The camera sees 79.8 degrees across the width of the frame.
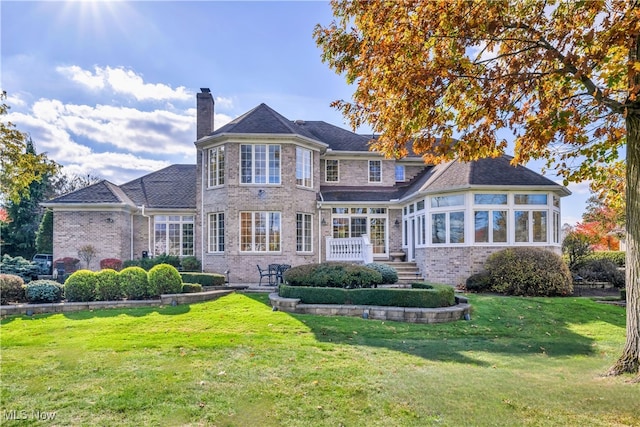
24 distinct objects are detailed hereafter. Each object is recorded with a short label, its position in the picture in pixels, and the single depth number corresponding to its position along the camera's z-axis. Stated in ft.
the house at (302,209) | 53.52
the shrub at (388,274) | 46.11
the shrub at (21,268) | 58.72
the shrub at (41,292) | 38.63
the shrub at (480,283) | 48.29
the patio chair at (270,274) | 51.47
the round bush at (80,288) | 39.37
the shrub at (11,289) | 38.11
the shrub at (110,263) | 60.54
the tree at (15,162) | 38.29
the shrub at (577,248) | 59.00
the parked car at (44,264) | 66.08
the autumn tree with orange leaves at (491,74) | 17.61
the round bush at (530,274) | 46.34
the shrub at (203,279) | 50.62
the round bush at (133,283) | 41.34
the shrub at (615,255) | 80.23
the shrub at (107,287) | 40.27
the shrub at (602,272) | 54.80
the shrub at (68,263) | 61.00
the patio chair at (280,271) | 51.15
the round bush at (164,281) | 41.98
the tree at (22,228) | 89.61
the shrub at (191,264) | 59.47
